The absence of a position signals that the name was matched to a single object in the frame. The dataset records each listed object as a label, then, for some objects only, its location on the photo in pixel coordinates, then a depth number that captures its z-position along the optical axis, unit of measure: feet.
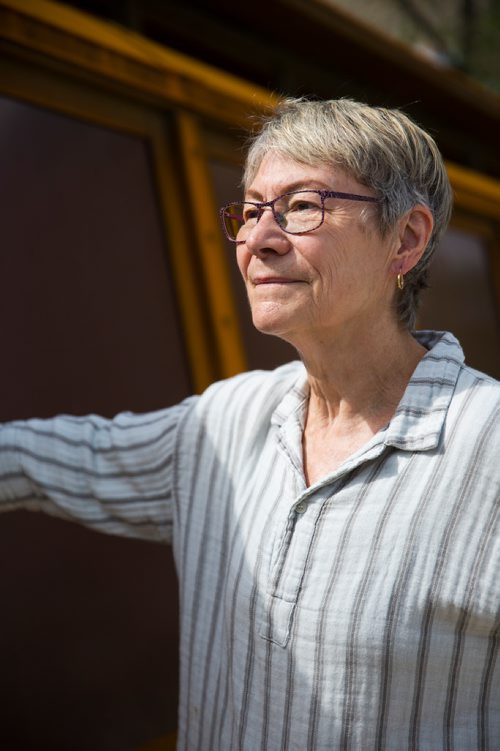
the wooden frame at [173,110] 5.95
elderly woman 4.26
